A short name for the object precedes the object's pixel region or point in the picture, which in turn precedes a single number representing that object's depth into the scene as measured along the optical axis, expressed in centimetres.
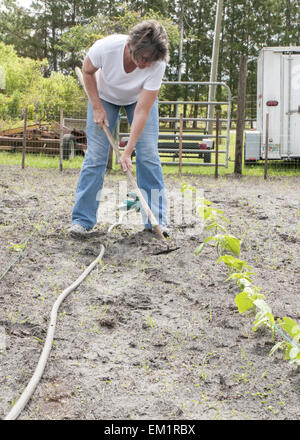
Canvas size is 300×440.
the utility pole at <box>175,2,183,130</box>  2632
